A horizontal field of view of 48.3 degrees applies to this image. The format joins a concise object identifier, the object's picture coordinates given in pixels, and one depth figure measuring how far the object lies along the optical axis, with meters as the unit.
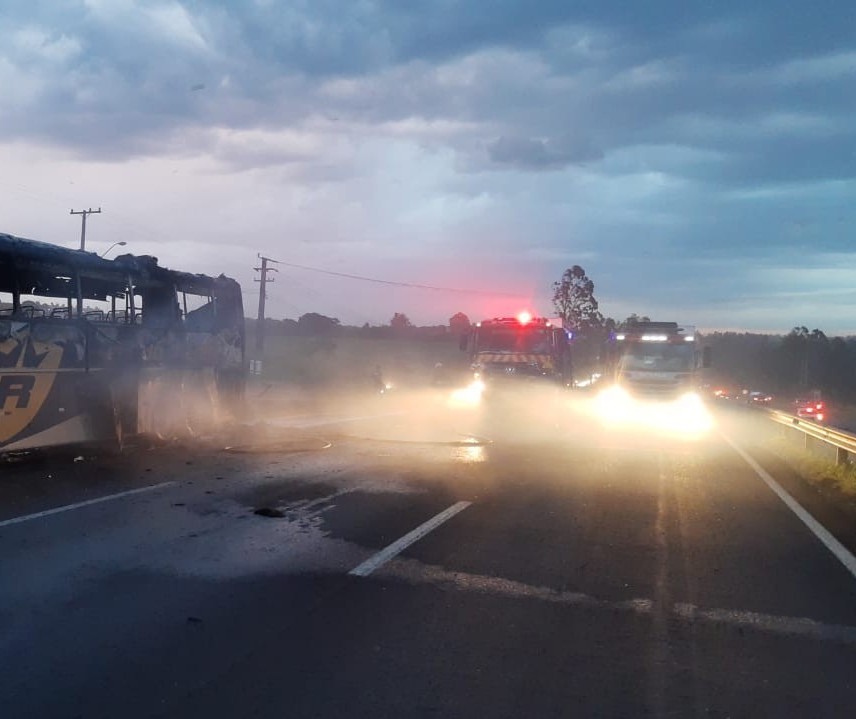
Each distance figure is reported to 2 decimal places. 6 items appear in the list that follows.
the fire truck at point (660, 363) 31.38
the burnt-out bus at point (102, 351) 13.62
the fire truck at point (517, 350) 27.92
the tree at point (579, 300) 77.62
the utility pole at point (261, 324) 50.22
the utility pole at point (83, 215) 60.62
